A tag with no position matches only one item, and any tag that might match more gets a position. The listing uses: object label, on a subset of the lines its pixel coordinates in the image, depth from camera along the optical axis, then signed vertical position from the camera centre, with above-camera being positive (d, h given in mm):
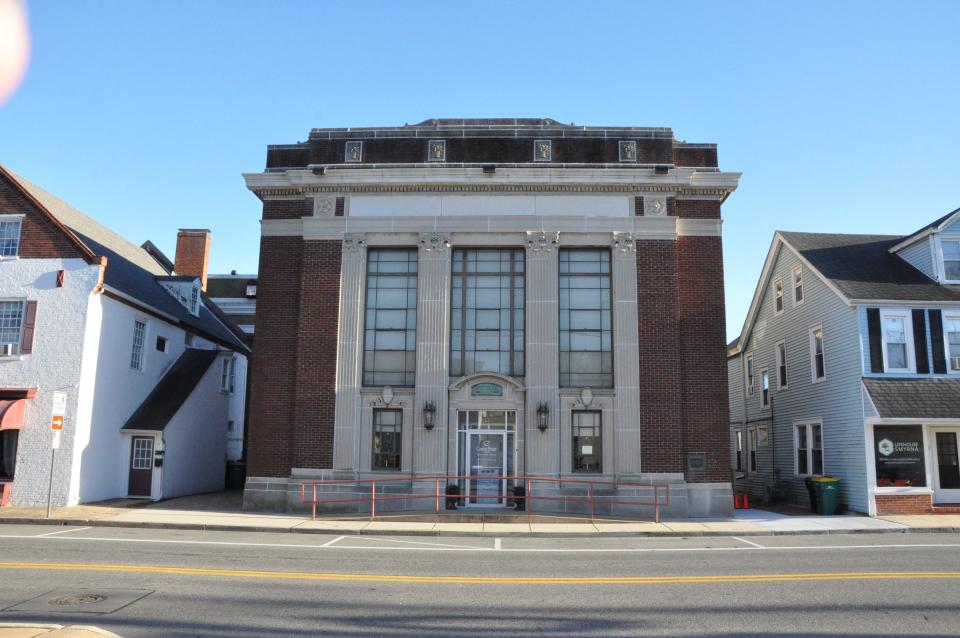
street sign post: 19750 +575
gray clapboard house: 22125 +2529
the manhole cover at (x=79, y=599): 9703 -2082
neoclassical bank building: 22000 +3686
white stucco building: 22156 +1904
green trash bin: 22500 -1359
